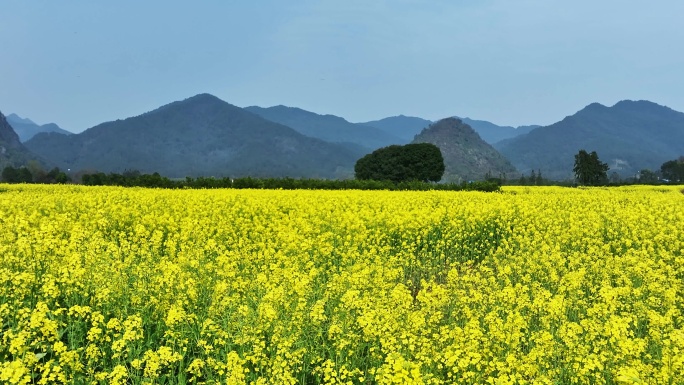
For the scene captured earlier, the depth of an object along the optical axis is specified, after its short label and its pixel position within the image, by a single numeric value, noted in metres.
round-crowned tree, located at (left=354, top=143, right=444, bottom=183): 81.94
